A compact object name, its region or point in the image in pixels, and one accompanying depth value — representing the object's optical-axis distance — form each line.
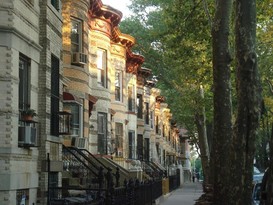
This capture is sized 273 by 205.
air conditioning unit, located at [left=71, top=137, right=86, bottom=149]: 19.45
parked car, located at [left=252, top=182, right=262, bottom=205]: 15.69
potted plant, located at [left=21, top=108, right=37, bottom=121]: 11.05
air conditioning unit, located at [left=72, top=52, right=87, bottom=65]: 20.86
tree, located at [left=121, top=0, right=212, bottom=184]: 19.42
